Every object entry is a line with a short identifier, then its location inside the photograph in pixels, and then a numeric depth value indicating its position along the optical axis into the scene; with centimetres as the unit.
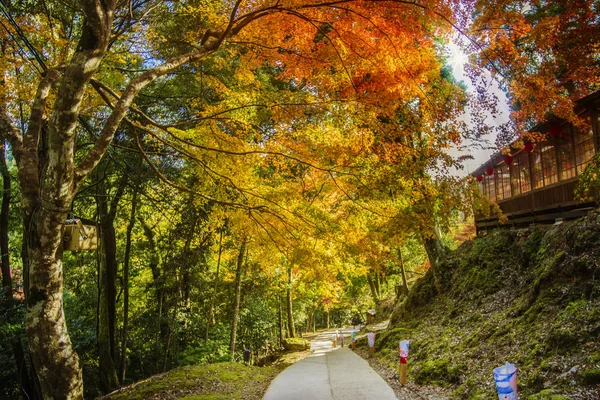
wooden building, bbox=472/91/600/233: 1127
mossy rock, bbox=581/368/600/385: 455
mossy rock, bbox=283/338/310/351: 1812
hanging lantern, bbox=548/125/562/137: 1293
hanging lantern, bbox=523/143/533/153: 1489
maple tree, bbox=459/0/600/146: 1043
